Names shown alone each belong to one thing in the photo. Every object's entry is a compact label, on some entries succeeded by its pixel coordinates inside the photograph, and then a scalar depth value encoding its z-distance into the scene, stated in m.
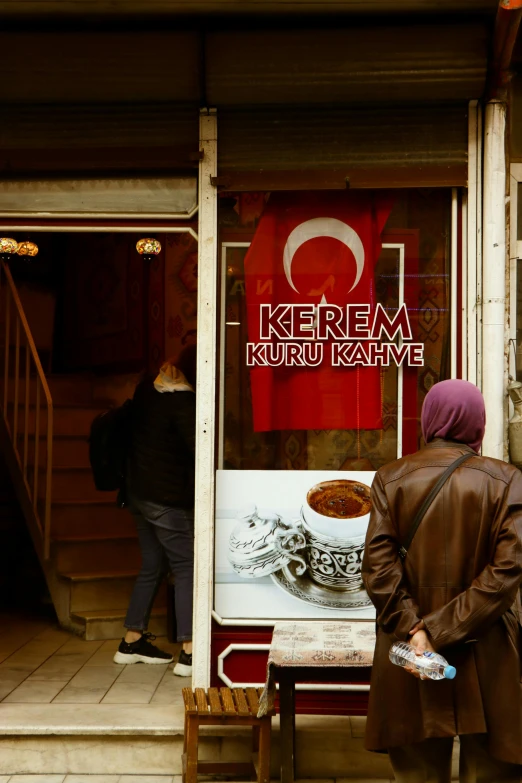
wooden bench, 4.40
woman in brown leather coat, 3.34
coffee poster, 5.07
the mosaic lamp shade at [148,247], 7.96
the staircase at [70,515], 7.34
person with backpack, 6.30
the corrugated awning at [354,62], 4.94
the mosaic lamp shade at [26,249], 8.89
